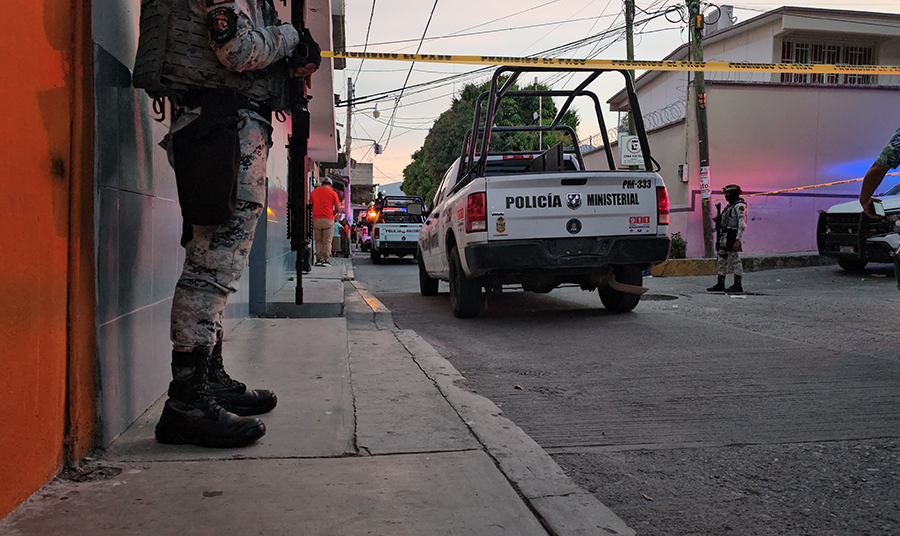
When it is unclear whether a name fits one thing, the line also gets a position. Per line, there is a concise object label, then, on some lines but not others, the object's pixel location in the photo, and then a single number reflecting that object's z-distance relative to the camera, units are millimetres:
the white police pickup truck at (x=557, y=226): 6219
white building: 16859
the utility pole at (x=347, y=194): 42266
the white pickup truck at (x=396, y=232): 19891
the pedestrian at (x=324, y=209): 13734
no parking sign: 18391
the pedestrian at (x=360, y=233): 30672
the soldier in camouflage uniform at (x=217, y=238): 2385
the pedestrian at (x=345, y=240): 22533
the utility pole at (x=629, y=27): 20062
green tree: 37344
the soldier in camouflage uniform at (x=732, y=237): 10156
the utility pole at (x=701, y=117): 15789
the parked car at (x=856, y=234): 10531
